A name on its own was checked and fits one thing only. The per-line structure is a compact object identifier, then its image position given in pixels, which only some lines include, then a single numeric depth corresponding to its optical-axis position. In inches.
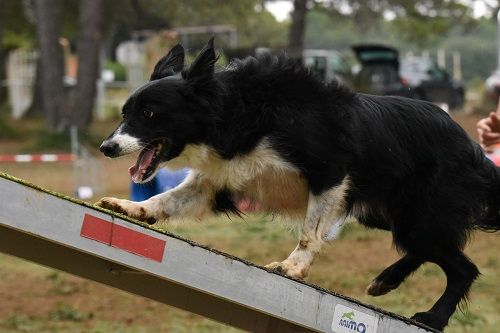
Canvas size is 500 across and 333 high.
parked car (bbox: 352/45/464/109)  1123.9
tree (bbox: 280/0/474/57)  1134.4
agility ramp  149.4
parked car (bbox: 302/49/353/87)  1143.6
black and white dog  182.4
